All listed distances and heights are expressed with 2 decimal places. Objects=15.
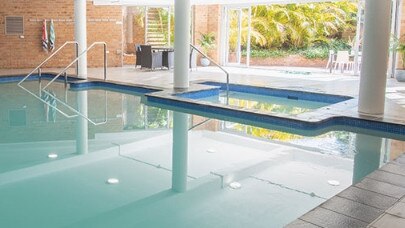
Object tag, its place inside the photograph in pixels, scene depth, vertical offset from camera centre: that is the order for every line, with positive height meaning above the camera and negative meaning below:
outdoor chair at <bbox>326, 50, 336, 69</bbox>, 16.39 -0.31
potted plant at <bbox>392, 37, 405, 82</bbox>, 12.66 -0.05
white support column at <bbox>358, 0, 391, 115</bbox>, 6.78 -0.07
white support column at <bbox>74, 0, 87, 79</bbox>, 12.50 +0.38
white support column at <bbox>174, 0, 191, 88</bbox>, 9.62 +0.11
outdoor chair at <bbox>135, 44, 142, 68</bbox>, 15.76 -0.37
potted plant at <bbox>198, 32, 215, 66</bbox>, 17.78 +0.15
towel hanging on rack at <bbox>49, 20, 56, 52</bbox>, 15.37 +0.25
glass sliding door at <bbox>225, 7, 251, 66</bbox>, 17.85 +0.50
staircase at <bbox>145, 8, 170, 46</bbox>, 19.45 +0.81
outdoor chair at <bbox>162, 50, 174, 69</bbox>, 15.44 -0.42
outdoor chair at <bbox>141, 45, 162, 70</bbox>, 15.16 -0.42
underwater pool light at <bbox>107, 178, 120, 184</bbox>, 4.59 -1.39
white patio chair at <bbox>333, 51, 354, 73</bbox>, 16.03 -0.33
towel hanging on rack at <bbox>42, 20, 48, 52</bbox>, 15.27 +0.22
